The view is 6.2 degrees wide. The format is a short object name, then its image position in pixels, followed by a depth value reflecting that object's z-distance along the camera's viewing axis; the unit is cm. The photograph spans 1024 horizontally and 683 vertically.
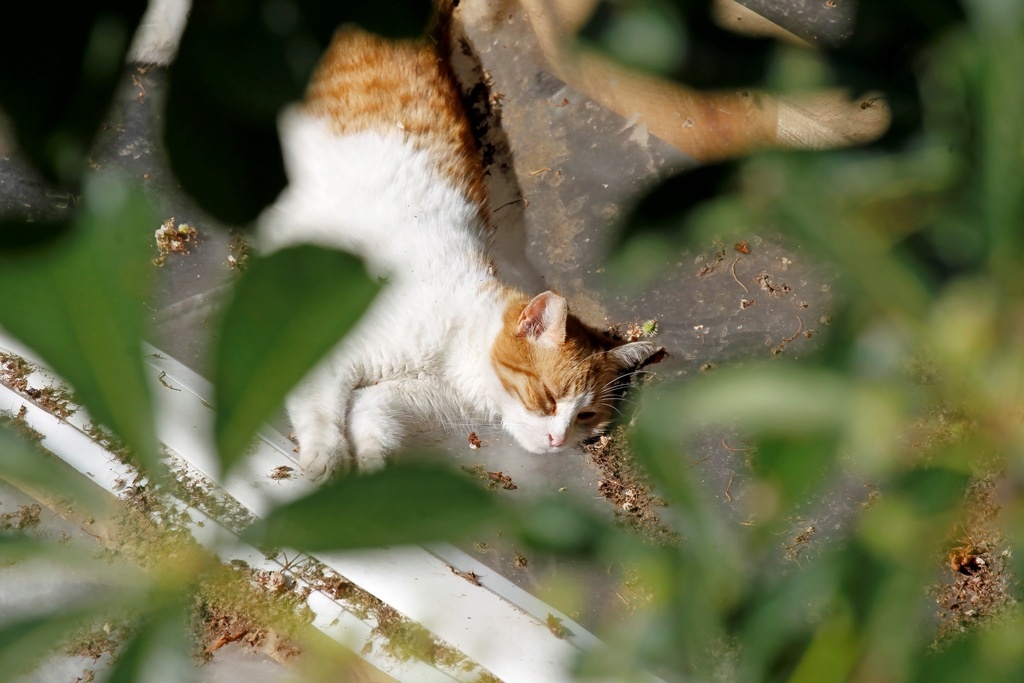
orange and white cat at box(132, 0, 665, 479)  668
